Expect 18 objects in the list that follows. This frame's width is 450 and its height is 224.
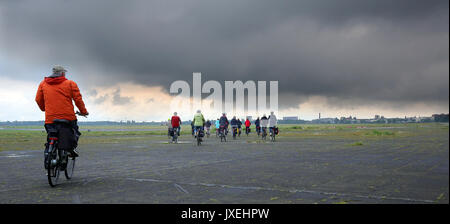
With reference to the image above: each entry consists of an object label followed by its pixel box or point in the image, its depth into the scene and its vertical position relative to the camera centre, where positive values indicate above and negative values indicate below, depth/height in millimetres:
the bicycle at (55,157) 6832 -618
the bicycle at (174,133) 25048 -674
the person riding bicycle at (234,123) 33306 -30
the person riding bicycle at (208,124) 37125 -123
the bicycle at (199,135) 22000 -693
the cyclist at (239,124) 34919 -172
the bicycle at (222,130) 27294 -526
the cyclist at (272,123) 26611 -30
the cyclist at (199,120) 22639 +133
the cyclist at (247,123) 40294 -40
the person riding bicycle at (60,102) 7062 +386
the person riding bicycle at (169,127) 26325 -327
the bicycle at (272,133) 26656 -715
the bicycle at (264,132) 28853 -701
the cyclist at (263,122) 28653 +5
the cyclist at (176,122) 25016 +51
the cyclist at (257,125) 37153 -279
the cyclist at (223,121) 27492 +120
